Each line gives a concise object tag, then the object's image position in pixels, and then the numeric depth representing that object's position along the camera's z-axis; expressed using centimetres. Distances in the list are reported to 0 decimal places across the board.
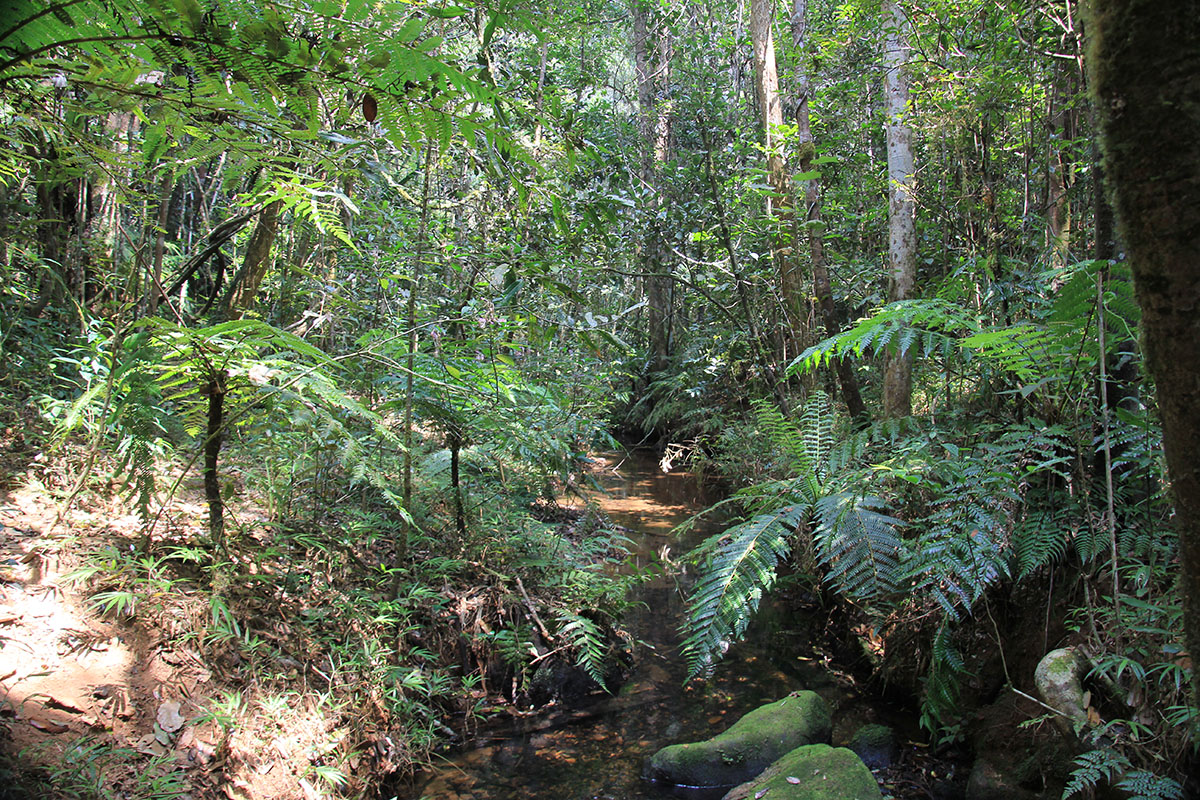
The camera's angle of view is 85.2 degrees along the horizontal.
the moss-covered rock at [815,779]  289
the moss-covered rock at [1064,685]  272
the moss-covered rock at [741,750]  343
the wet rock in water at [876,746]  350
